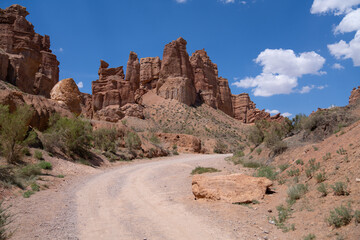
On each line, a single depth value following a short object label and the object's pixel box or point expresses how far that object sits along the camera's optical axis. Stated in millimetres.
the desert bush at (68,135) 18416
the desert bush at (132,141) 28500
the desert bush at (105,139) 25562
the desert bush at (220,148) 46747
